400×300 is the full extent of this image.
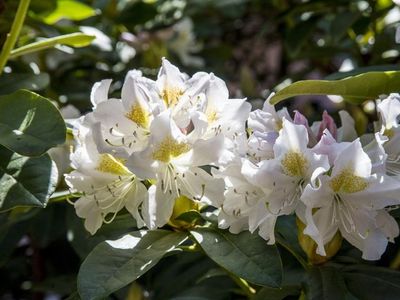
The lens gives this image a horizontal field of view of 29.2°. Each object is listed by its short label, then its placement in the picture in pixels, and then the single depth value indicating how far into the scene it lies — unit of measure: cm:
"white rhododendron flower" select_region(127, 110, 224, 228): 86
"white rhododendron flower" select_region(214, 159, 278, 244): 87
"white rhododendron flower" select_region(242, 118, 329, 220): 83
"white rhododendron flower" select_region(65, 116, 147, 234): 93
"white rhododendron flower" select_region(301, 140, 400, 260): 82
